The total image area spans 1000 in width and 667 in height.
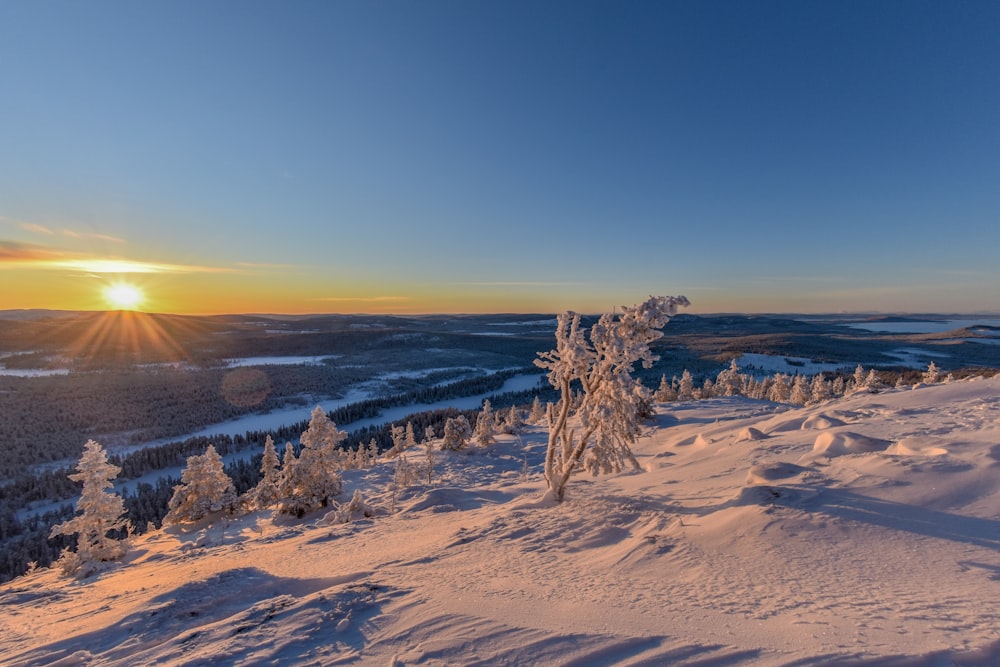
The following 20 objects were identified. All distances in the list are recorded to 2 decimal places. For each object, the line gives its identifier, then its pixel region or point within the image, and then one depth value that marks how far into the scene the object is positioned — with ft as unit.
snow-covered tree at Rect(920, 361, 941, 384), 109.30
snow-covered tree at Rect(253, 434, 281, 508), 69.92
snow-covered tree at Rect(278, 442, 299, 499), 64.13
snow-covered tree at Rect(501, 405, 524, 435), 122.11
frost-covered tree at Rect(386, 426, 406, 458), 116.60
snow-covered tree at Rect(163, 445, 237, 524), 70.08
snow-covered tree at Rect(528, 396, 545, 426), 152.93
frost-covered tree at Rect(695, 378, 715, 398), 162.64
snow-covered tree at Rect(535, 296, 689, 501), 35.32
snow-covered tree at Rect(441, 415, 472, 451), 105.19
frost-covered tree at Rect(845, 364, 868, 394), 134.98
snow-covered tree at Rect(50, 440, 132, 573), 55.57
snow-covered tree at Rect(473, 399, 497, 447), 106.83
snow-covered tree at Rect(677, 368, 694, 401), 155.94
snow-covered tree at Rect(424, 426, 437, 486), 77.78
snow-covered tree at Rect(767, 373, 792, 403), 149.28
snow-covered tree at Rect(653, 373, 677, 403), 156.76
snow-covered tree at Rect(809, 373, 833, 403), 119.24
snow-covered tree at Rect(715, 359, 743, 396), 159.89
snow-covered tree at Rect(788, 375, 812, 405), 128.11
